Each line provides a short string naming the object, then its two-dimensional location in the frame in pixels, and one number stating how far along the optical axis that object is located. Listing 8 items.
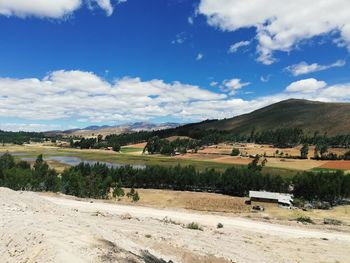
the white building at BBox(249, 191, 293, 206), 102.25
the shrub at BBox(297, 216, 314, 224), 64.02
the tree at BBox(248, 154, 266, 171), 155.88
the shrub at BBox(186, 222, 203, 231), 50.07
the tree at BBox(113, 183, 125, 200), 102.89
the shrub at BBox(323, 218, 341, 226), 64.88
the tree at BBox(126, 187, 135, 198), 105.47
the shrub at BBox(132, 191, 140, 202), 99.19
